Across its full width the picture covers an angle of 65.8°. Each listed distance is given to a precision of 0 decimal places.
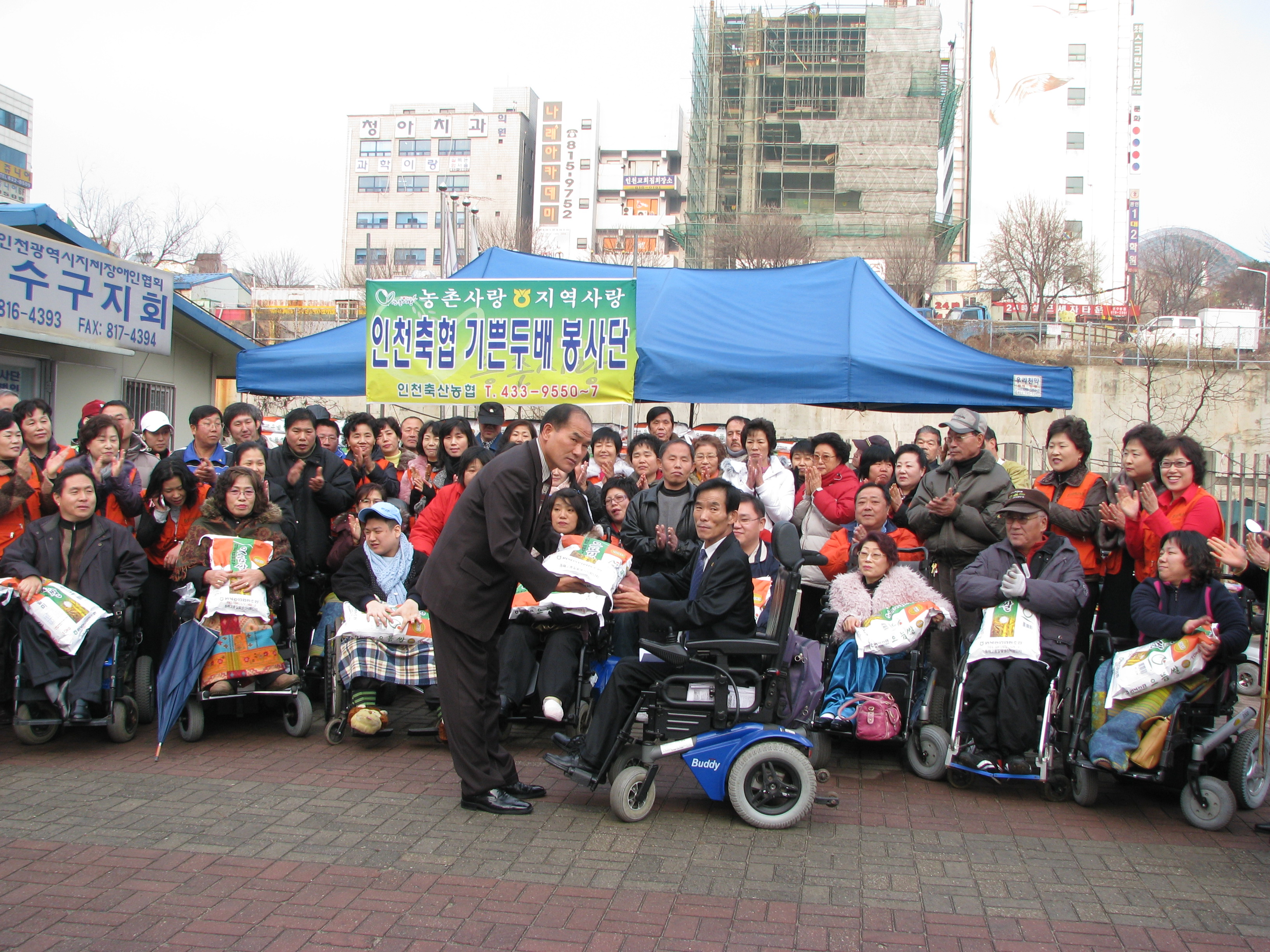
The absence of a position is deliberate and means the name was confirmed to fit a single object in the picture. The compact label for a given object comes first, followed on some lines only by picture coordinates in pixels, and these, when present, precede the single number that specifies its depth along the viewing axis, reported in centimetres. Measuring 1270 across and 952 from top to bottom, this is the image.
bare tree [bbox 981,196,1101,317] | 4084
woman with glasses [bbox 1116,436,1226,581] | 534
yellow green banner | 764
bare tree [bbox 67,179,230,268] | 2558
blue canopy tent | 755
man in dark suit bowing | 465
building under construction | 5669
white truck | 2995
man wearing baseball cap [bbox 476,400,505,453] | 822
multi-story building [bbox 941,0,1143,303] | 5800
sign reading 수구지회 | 800
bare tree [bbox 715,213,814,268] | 4291
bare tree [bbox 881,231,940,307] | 4047
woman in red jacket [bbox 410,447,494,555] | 657
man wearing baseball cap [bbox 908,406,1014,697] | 601
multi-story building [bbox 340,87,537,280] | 9144
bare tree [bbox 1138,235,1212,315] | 4819
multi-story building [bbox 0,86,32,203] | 6106
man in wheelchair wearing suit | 472
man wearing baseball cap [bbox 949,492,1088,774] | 507
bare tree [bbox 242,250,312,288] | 5625
